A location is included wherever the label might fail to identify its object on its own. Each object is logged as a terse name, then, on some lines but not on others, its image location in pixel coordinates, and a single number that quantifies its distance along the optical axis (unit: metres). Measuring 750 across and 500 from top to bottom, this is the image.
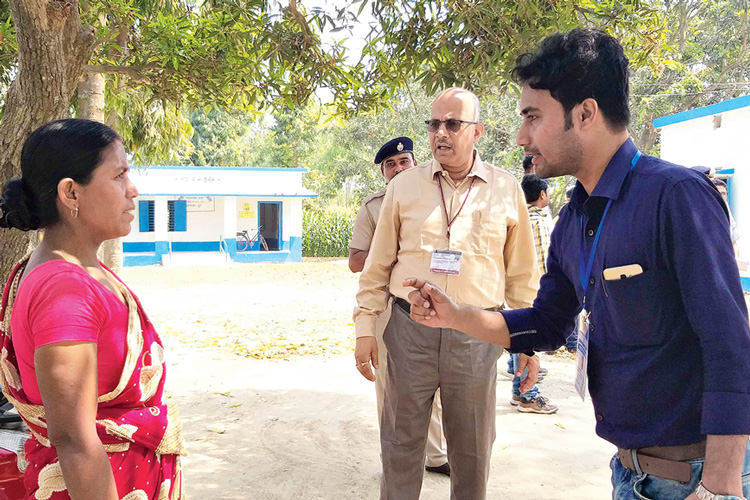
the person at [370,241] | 4.34
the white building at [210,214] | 25.64
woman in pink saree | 1.65
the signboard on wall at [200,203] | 26.70
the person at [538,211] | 6.27
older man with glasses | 3.19
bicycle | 27.95
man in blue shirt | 1.45
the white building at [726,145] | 14.32
